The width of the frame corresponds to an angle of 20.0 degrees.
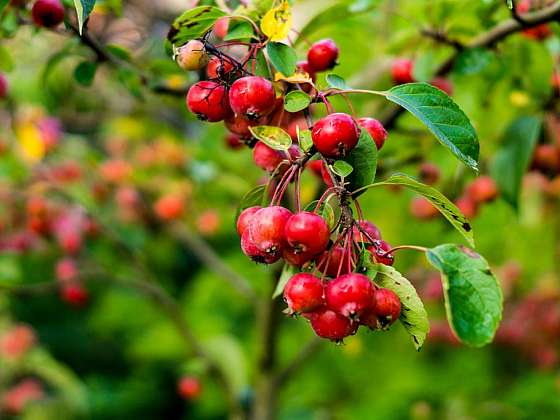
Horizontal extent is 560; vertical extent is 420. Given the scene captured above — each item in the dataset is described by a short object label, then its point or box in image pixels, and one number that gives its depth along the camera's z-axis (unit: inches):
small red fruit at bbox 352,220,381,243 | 22.8
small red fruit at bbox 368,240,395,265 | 22.7
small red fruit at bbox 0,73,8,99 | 31.1
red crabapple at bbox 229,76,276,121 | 22.9
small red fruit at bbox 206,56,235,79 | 23.6
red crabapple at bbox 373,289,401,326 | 22.2
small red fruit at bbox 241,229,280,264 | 22.7
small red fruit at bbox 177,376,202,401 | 54.4
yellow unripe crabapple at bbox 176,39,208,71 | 23.2
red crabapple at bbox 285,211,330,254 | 22.0
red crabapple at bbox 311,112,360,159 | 22.3
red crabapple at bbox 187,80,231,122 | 23.5
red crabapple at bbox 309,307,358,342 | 22.3
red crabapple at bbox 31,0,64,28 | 26.5
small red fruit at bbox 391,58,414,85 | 30.7
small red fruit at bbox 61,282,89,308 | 56.9
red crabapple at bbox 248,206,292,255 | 22.4
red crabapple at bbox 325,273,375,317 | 21.8
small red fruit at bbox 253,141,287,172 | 23.7
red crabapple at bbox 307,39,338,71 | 25.3
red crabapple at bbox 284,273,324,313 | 22.3
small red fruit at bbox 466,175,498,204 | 35.5
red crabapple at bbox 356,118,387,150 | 23.7
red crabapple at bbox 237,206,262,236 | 23.2
